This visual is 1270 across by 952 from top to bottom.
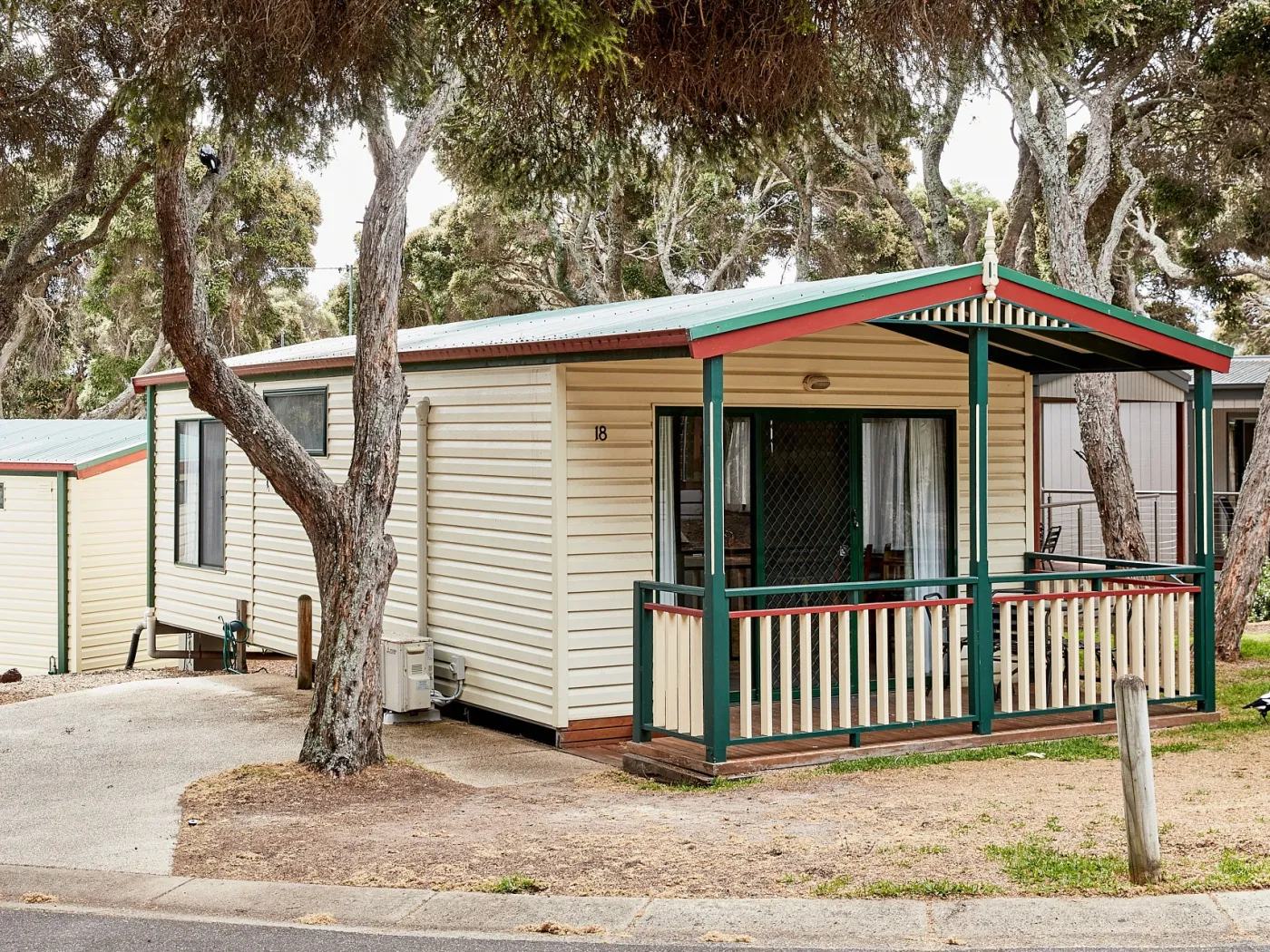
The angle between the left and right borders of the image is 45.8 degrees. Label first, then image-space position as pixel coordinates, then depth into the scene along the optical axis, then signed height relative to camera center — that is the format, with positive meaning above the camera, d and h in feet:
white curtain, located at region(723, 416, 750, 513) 33.96 +0.90
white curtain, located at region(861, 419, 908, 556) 35.83 +0.55
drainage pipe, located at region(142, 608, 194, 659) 52.47 -4.36
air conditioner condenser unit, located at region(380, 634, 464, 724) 34.86 -3.90
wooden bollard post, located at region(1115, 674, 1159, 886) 19.40 -3.59
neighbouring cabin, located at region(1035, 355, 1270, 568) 68.80 +2.89
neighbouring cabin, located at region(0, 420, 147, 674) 59.06 -1.86
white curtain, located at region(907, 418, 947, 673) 36.45 +0.11
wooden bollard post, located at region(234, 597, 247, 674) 46.03 -4.51
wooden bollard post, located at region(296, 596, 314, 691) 40.14 -3.66
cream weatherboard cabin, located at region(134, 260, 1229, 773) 29.22 -0.27
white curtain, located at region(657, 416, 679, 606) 33.06 +0.14
